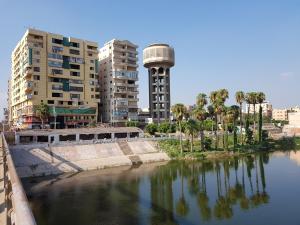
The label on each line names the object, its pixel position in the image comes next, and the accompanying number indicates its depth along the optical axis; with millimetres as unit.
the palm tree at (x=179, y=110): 88006
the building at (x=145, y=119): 156475
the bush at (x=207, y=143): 95744
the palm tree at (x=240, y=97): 103712
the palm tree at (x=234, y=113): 94562
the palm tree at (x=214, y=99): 93312
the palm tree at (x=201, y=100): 91962
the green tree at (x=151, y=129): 123975
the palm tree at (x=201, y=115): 91938
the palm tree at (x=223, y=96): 93000
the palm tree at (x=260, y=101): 106188
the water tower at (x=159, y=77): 159500
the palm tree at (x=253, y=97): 106250
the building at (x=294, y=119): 172600
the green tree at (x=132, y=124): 130125
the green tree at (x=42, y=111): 107062
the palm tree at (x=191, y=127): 90756
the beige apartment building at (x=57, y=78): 114938
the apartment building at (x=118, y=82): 137375
